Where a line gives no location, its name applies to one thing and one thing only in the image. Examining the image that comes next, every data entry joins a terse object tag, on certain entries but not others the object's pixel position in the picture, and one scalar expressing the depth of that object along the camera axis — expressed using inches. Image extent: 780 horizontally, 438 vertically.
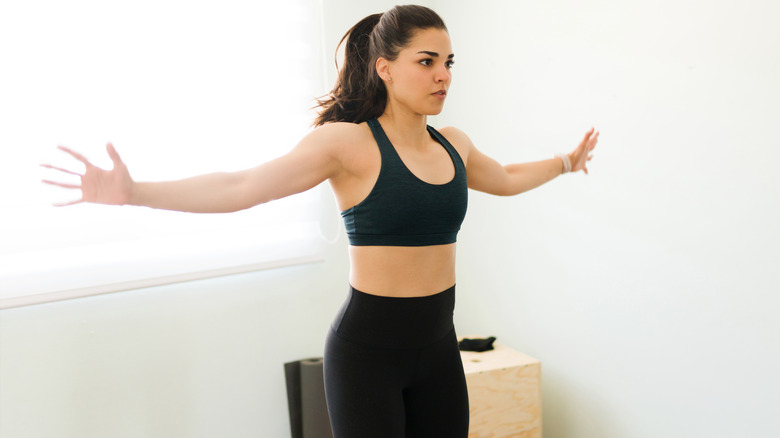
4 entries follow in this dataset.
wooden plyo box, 89.4
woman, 52.6
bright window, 90.3
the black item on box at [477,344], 100.6
